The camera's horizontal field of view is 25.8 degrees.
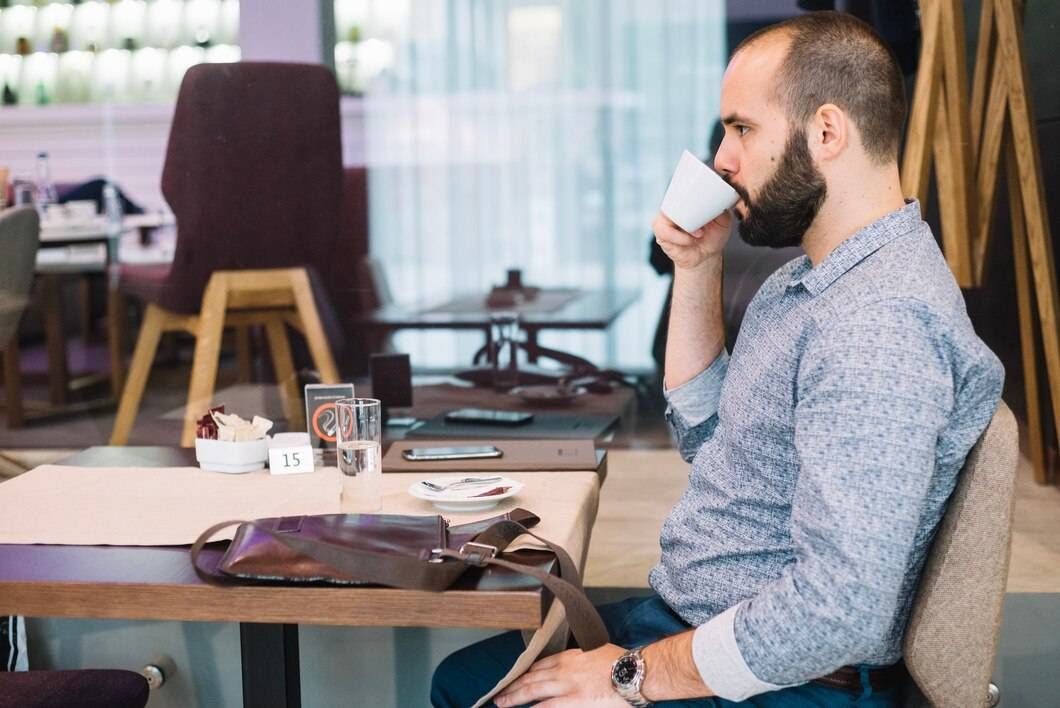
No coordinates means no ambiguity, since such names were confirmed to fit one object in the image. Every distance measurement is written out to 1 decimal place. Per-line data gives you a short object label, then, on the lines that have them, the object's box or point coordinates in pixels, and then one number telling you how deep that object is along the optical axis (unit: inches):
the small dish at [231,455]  116.2
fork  109.2
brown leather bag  95.5
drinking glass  106.3
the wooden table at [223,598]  95.5
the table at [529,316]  185.8
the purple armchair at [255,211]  187.3
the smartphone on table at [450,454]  118.8
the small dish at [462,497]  105.8
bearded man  93.8
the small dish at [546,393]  189.0
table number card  116.1
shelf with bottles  189.0
